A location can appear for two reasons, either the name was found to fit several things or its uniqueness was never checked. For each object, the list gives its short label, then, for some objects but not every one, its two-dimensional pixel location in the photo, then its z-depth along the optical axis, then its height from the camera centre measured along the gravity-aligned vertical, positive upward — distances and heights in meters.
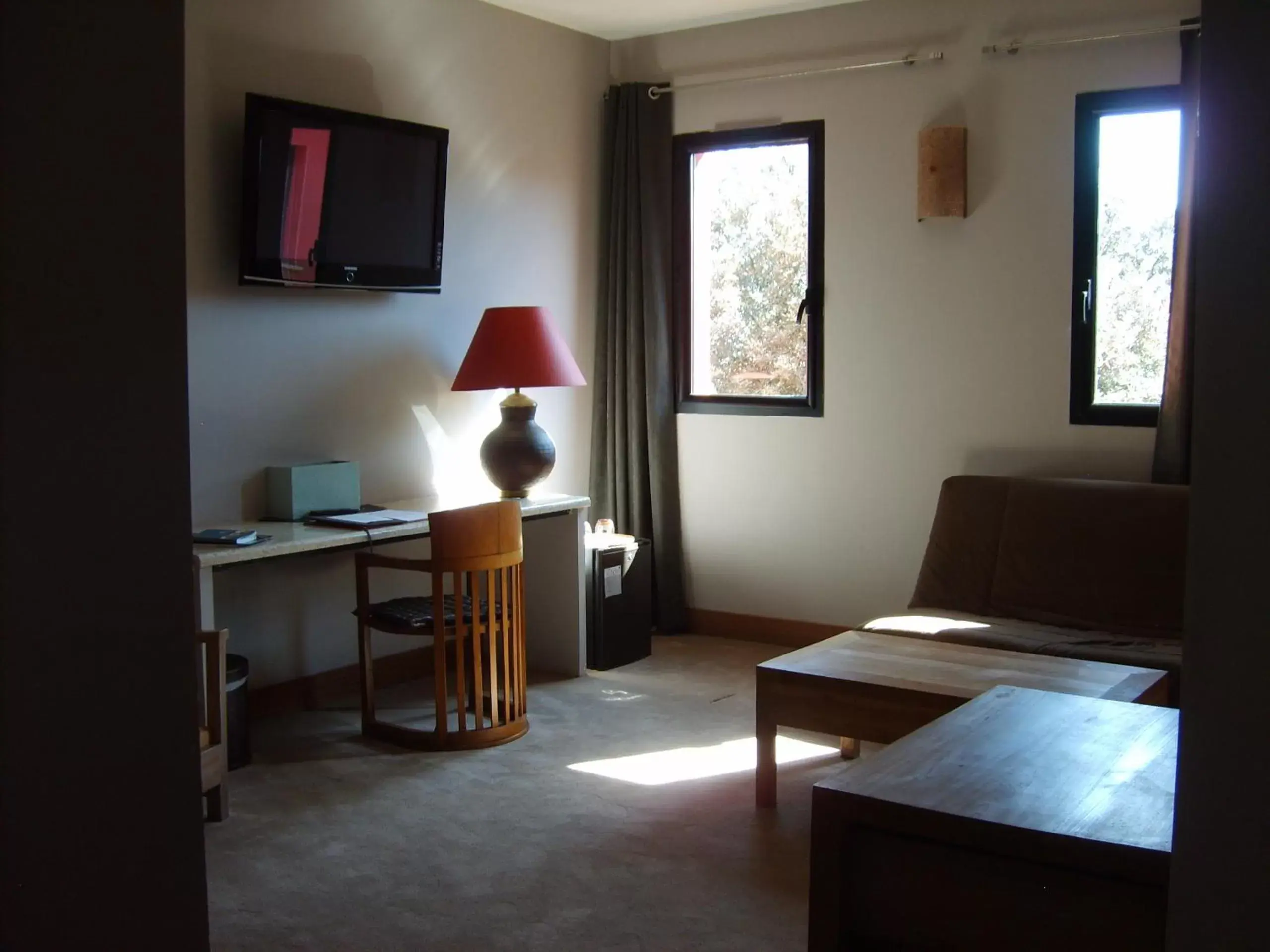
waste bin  3.68 -0.93
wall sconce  4.70 +0.81
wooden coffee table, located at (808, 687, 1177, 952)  1.45 -0.53
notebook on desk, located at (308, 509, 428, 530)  3.91 -0.40
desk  4.64 -0.74
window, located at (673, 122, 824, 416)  5.19 +0.51
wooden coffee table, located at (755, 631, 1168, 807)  3.17 -0.73
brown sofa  3.91 -0.57
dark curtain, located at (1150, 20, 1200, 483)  4.20 +0.18
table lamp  4.58 +0.06
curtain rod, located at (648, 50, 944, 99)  4.80 +1.26
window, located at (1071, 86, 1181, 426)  4.42 +0.49
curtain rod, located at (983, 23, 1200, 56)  4.28 +1.23
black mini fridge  4.93 -0.83
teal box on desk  4.07 -0.32
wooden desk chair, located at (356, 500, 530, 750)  3.84 -0.70
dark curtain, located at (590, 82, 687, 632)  5.45 +0.22
